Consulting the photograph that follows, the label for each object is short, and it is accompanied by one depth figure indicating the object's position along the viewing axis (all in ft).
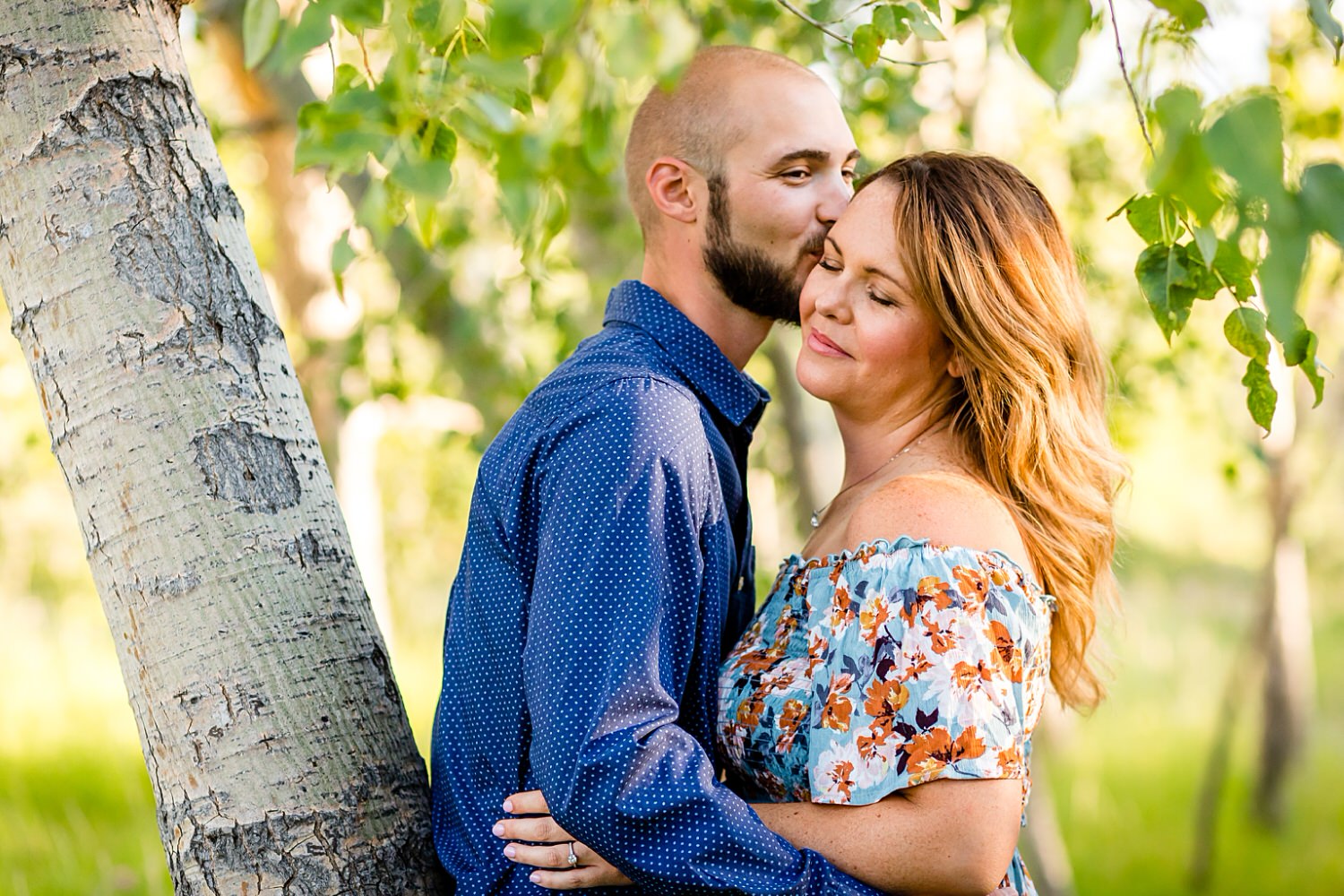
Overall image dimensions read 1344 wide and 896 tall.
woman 6.79
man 6.65
